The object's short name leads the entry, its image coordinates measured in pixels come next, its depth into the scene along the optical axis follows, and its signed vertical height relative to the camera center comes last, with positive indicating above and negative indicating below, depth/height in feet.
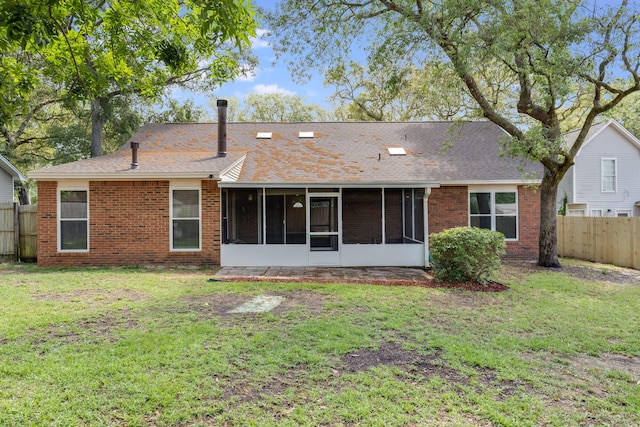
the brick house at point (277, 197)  34.91 +1.83
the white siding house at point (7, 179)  56.29 +5.65
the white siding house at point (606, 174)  61.00 +6.06
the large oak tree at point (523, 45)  29.94 +13.92
